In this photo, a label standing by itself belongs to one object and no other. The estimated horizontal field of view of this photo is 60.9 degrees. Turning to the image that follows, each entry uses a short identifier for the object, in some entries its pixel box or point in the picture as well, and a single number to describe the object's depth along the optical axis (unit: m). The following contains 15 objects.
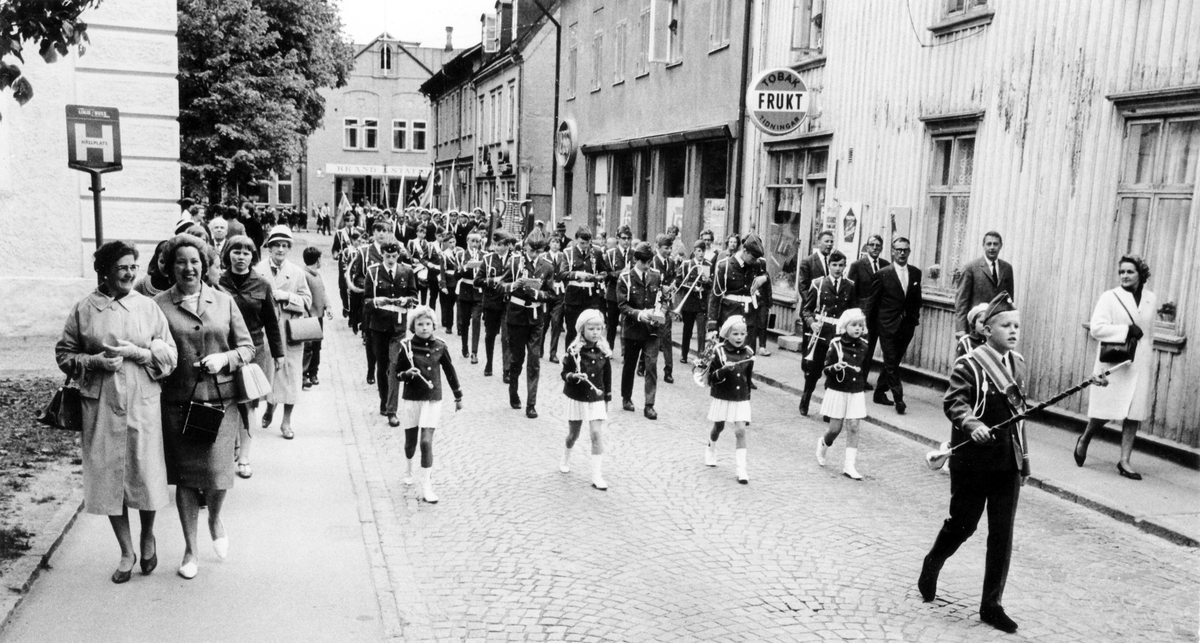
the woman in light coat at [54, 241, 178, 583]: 5.39
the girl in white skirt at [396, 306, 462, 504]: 7.72
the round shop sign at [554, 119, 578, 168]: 29.34
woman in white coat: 8.45
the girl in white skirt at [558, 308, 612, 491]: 8.28
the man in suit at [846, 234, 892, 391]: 11.85
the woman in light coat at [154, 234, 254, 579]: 5.69
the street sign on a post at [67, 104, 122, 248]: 9.56
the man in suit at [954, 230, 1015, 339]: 10.57
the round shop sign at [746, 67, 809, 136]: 15.34
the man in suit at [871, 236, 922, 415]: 11.71
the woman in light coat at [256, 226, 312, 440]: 9.25
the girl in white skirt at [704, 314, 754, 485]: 8.54
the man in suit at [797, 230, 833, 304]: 13.08
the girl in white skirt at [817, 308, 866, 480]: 8.62
